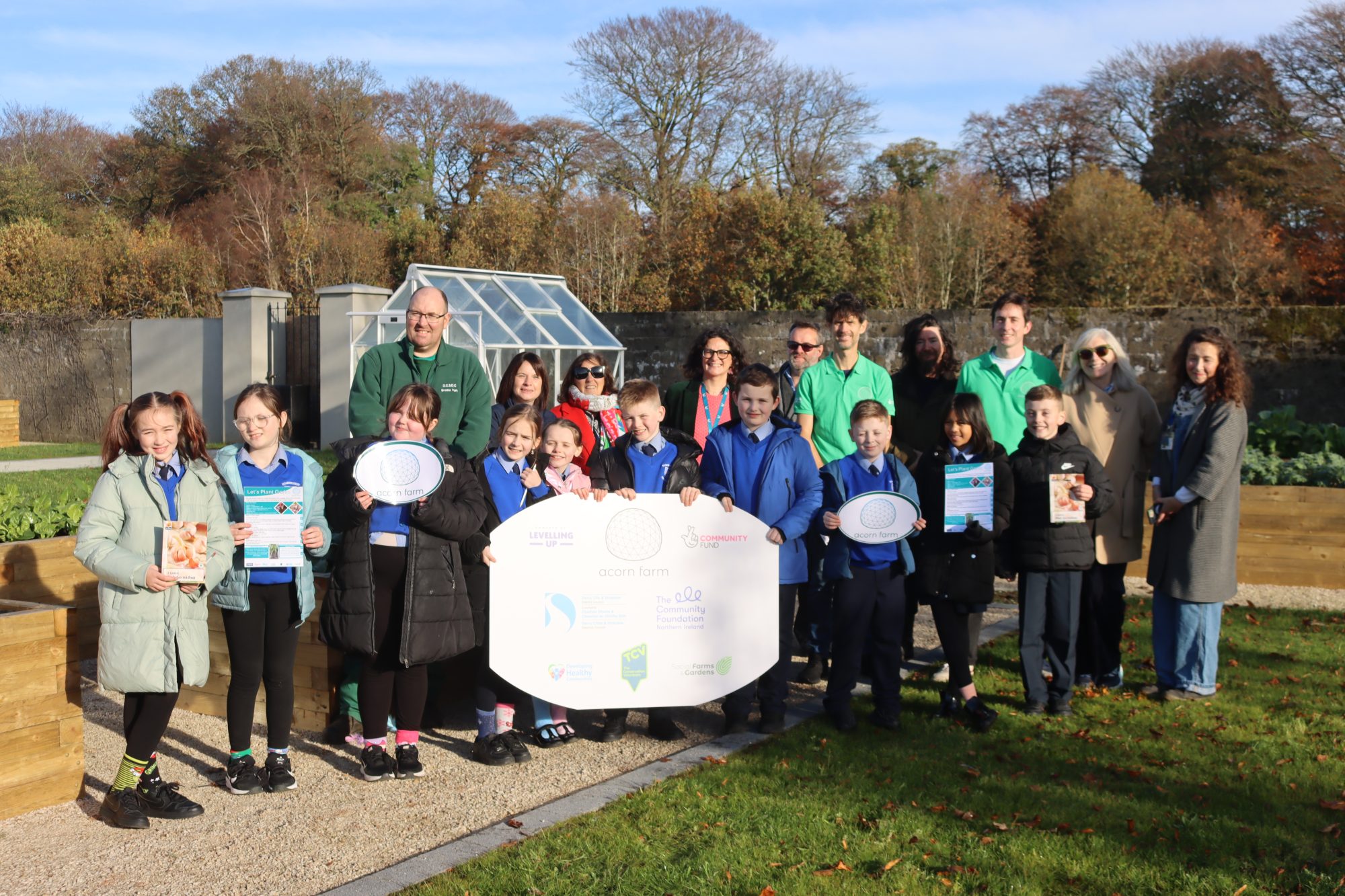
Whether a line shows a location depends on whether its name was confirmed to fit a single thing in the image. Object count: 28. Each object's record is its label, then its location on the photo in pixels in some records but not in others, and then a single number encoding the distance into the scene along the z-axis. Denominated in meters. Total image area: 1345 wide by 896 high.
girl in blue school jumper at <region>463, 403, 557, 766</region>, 5.48
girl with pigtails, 4.54
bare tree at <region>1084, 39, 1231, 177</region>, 35.12
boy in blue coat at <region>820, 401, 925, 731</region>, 5.86
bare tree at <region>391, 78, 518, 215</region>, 39.59
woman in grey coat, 6.38
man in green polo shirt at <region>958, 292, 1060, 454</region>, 6.62
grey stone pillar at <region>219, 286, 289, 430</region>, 21.47
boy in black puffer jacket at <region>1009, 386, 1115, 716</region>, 6.08
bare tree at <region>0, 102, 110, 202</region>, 39.84
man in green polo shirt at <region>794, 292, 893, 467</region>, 6.70
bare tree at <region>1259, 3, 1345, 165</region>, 28.44
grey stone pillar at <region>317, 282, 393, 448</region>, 19.92
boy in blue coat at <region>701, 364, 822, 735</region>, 5.76
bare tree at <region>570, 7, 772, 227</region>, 34.00
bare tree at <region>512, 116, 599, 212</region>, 36.38
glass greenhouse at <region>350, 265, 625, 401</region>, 17.12
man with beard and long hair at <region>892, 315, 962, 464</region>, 6.95
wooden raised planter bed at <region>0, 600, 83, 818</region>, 4.64
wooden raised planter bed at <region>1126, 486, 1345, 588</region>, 9.38
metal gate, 21.00
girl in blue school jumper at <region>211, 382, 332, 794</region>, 4.94
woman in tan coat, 6.58
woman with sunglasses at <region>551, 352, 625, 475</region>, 6.74
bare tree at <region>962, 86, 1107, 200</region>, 36.94
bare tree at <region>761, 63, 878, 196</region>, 34.47
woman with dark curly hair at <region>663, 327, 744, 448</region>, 6.64
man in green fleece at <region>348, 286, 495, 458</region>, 6.00
